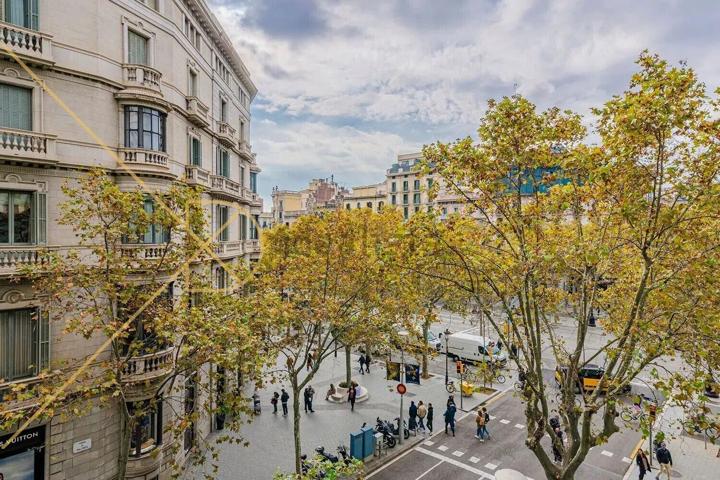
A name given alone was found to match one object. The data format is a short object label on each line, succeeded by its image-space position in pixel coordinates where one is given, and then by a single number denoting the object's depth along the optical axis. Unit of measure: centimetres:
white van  3256
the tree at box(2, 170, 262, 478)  1037
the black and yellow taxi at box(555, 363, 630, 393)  2539
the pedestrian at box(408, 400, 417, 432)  2195
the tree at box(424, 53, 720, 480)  882
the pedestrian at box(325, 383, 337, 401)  2611
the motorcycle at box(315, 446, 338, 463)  1778
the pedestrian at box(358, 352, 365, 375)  3155
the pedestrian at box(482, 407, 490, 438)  2104
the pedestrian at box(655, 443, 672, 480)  1689
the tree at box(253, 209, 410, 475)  1590
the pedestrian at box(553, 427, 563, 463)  1700
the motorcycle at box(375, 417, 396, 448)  2039
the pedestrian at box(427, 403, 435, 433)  2156
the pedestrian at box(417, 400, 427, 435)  2194
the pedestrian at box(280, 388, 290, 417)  2373
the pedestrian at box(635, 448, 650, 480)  1662
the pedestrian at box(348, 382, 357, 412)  2459
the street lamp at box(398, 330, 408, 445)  2080
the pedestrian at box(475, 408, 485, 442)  2081
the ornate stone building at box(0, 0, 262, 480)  1275
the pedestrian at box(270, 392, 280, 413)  2409
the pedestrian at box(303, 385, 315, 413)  2368
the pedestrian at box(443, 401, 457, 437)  2137
